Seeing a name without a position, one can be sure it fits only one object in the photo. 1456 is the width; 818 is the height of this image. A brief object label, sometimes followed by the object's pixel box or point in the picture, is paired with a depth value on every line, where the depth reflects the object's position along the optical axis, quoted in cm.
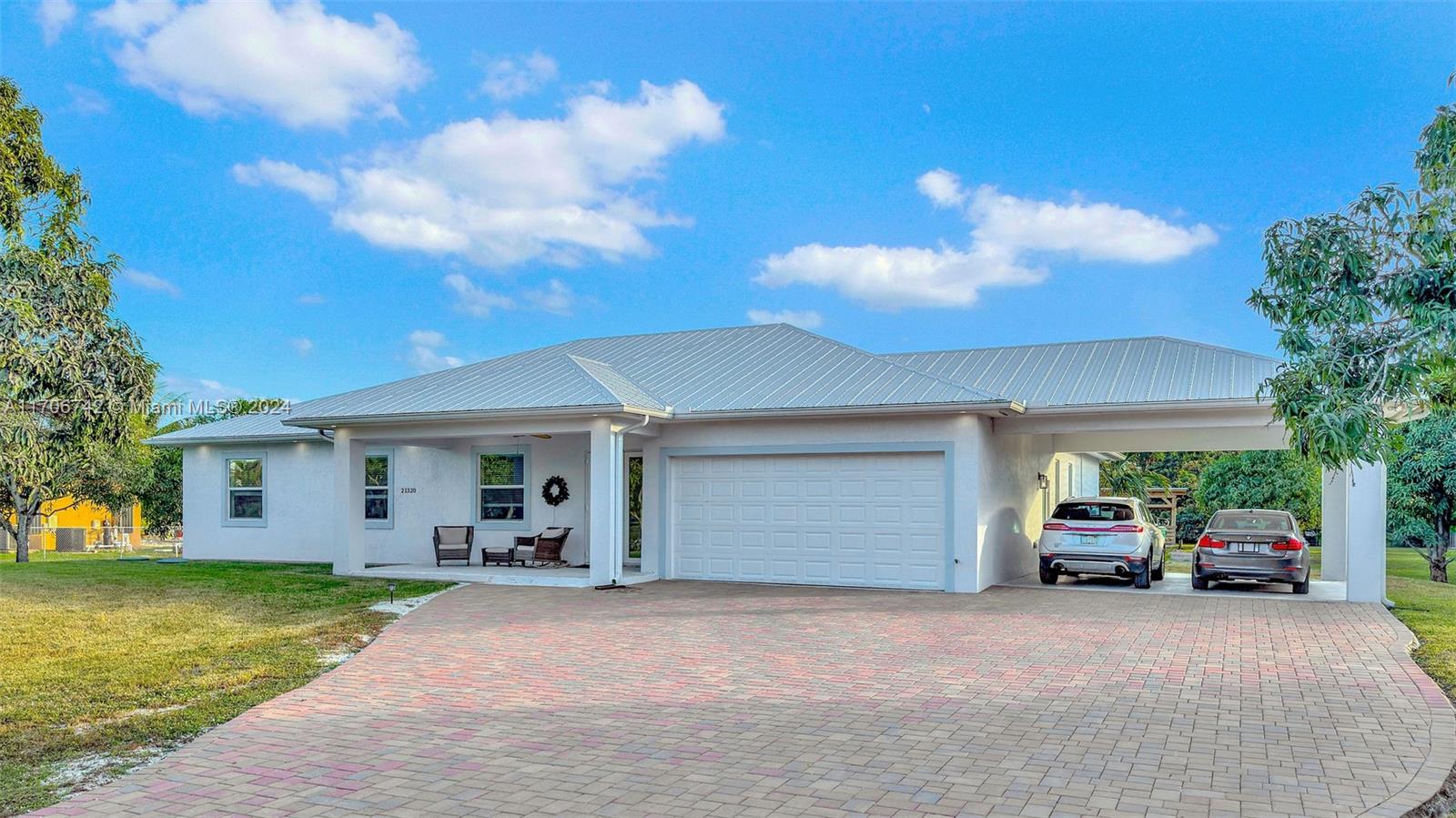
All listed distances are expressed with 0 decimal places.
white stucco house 1575
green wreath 2011
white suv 1645
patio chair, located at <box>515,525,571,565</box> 1908
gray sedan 1553
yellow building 3412
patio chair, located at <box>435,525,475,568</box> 1980
